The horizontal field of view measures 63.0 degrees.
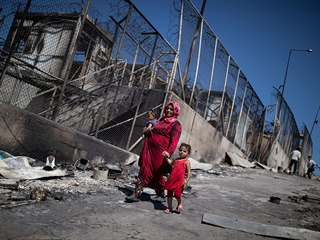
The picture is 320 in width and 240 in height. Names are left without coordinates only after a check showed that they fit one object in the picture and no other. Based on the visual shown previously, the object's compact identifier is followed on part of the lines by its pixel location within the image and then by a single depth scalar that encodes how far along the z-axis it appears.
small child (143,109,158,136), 4.12
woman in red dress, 3.84
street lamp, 20.48
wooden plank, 2.78
